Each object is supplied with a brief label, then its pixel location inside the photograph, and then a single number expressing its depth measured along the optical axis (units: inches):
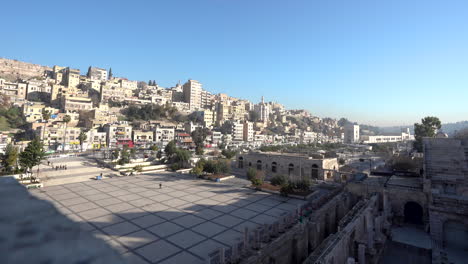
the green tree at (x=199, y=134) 2514.8
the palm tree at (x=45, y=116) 2216.3
